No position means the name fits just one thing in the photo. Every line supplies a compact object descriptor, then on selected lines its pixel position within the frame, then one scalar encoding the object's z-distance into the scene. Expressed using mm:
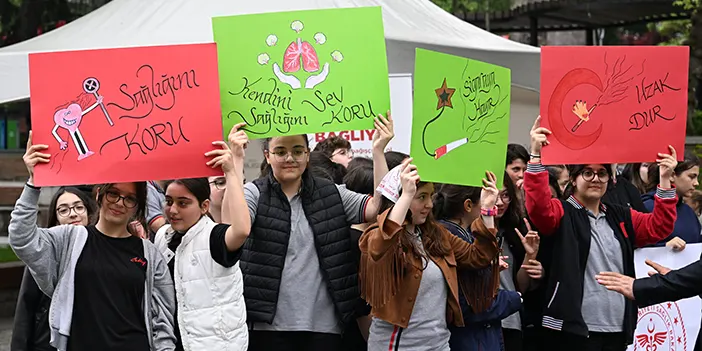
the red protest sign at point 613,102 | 5633
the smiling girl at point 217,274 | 4605
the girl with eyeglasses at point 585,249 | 5699
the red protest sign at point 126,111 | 4566
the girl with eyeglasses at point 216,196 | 6492
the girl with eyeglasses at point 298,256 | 5090
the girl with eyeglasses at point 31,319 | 5016
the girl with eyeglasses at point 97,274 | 4449
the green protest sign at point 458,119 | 5176
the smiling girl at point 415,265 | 4938
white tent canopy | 10078
